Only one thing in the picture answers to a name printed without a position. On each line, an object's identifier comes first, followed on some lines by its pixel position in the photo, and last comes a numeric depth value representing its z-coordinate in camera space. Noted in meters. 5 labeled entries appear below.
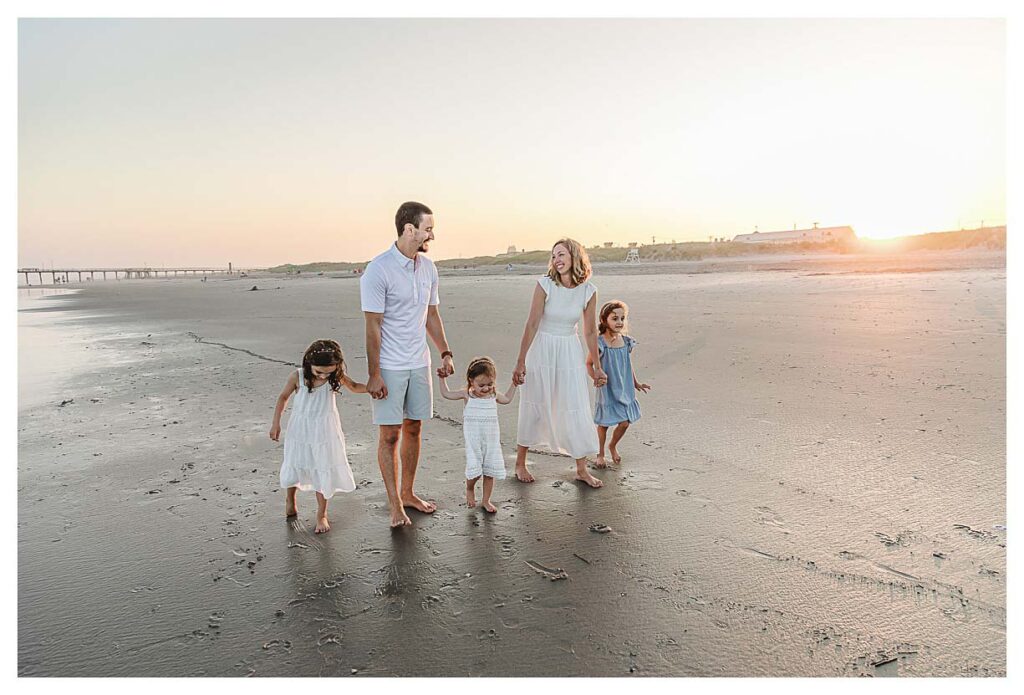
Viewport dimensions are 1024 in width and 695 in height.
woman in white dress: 5.36
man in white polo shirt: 4.59
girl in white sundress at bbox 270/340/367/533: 4.59
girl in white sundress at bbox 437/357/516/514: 4.73
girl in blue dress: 5.80
